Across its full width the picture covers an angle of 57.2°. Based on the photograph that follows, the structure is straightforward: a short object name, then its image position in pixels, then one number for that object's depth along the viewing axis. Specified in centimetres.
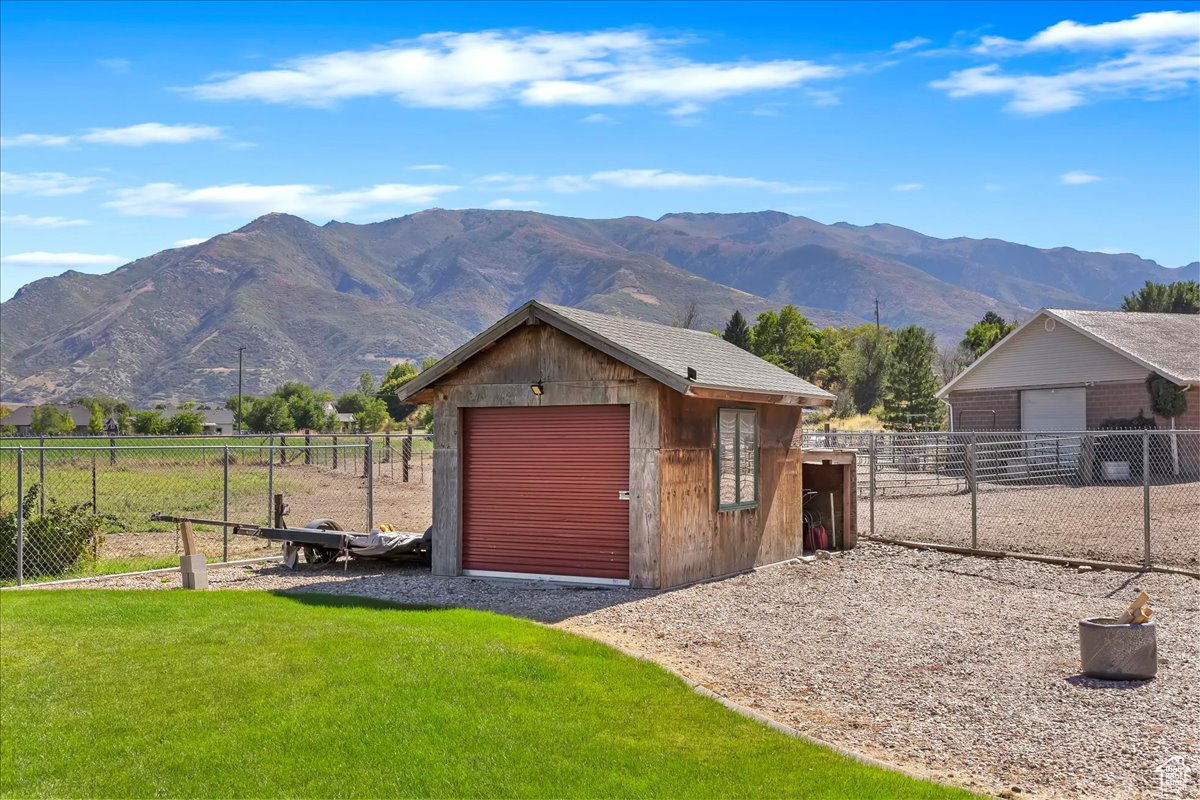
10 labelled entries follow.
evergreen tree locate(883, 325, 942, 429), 5575
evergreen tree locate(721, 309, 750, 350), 7138
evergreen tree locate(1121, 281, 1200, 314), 6694
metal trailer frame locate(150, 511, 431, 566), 1605
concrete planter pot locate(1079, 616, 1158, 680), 939
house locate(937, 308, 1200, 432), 3397
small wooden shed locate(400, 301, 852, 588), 1414
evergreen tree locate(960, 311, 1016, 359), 7425
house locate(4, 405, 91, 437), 10331
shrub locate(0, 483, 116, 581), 1600
